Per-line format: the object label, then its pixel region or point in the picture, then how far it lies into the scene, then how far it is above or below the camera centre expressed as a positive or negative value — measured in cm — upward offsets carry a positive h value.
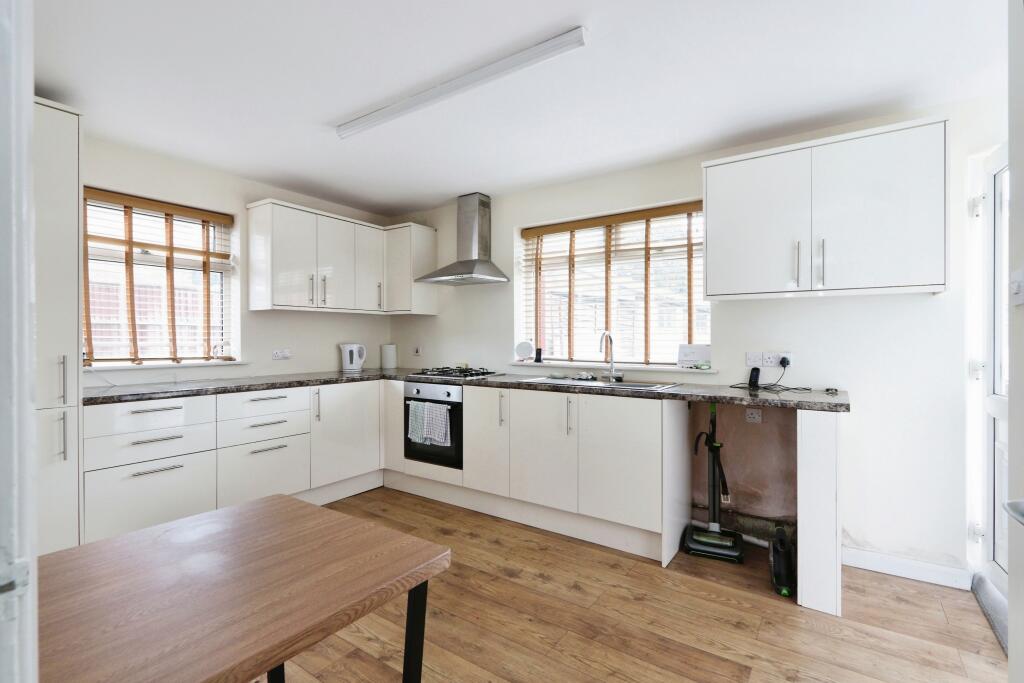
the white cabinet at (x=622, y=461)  285 -72
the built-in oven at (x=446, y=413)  368 -59
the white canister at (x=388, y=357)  486 -18
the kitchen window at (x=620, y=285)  345 +40
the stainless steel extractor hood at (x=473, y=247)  405 +77
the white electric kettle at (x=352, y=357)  445 -16
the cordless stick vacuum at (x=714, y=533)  289 -118
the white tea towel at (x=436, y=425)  371 -65
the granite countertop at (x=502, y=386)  244 -30
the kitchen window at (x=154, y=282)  317 +39
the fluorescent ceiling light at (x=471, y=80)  207 +122
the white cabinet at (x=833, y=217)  240 +63
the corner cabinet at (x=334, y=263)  374 +63
